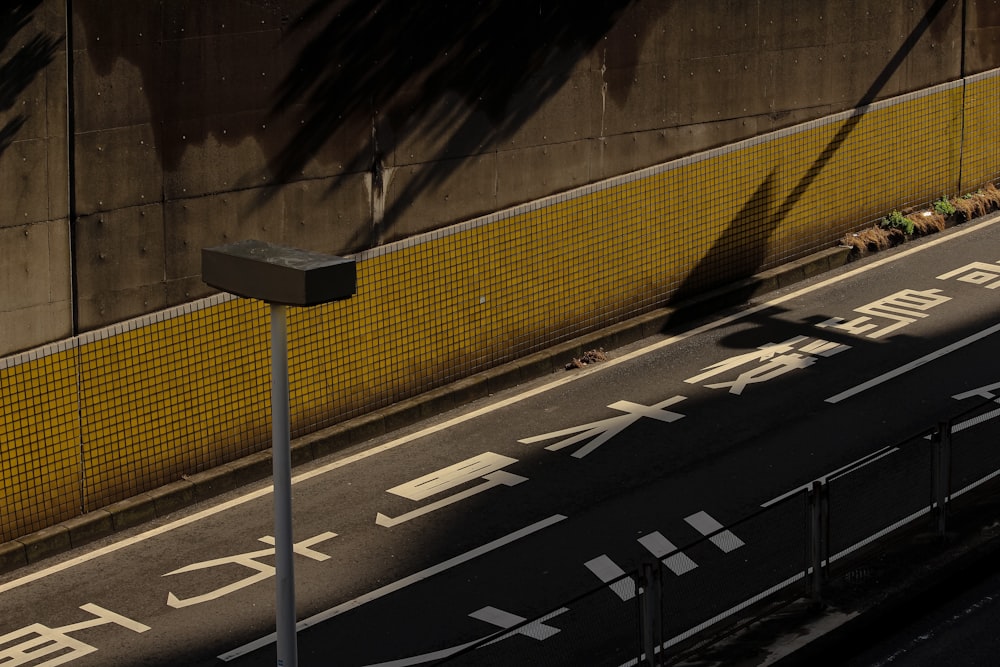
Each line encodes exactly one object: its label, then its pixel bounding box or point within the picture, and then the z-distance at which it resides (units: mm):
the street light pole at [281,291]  9078
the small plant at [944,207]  24078
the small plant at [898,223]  23453
